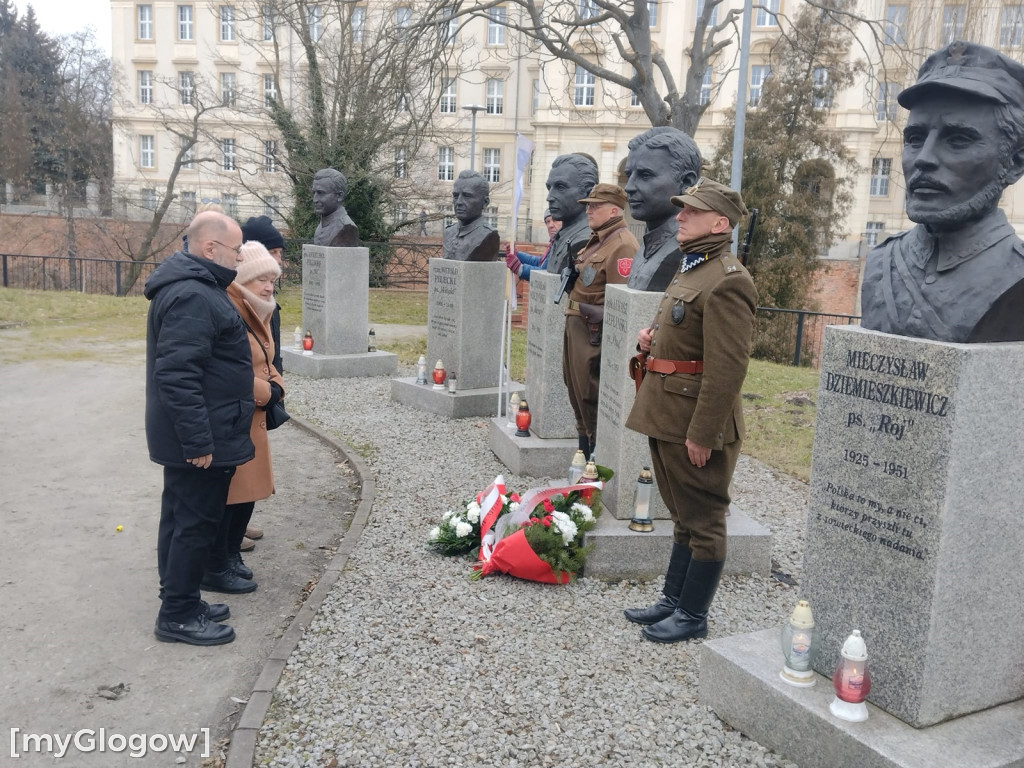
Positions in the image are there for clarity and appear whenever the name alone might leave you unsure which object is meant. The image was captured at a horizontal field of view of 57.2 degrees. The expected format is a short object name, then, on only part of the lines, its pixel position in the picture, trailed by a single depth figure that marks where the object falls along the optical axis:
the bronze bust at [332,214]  12.77
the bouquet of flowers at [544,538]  5.53
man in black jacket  4.36
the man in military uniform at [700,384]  4.30
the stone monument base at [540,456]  8.08
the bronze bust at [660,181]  5.59
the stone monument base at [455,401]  10.28
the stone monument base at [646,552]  5.67
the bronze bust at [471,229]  10.41
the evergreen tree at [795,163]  20.39
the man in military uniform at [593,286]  6.84
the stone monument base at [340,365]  12.52
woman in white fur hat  5.18
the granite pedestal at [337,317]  12.59
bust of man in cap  3.27
